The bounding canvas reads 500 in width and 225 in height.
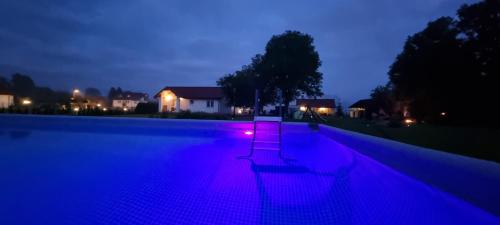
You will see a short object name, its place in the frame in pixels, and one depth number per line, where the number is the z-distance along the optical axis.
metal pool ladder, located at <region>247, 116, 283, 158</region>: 7.04
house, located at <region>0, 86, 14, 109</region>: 38.92
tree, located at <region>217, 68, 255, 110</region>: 30.78
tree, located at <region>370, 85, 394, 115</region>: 38.36
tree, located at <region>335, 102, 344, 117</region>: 39.85
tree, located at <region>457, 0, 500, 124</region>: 19.33
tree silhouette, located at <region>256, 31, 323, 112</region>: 31.59
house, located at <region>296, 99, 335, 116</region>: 58.07
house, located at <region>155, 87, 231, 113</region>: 35.09
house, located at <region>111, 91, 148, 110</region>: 63.94
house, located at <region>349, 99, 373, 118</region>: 36.99
